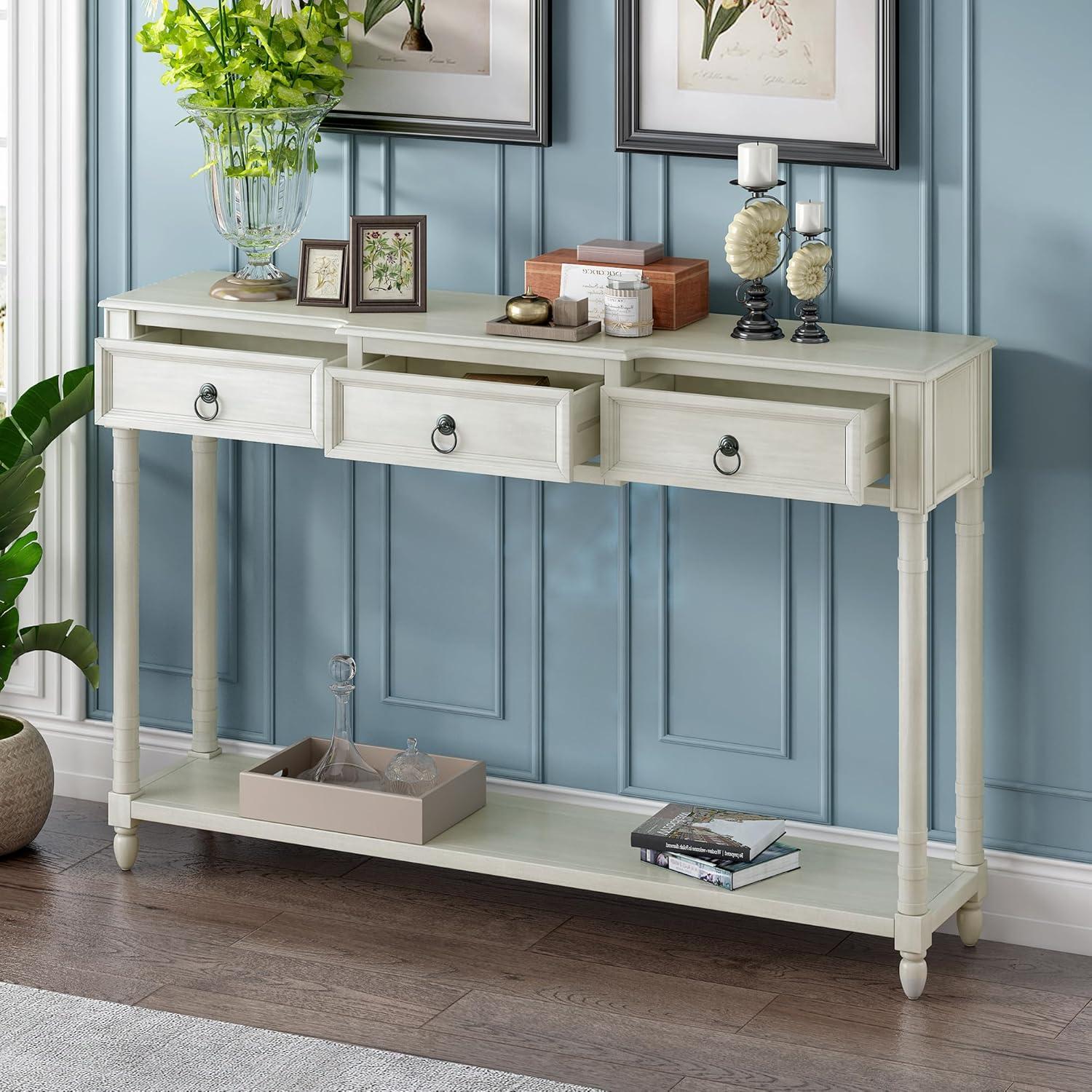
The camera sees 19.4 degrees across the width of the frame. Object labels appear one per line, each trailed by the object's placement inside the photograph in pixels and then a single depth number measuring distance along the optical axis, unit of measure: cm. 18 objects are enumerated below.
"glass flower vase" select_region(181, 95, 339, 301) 543
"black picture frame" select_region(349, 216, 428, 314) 527
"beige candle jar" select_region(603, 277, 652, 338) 500
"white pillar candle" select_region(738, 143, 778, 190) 493
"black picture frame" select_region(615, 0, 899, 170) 503
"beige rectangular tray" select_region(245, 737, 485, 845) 540
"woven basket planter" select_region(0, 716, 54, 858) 584
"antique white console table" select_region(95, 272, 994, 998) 472
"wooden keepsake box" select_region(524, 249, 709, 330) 509
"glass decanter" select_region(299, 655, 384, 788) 564
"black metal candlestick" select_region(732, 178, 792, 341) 498
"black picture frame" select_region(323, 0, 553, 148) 542
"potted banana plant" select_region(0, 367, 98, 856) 586
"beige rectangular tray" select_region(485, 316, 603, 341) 498
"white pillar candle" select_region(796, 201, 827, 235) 494
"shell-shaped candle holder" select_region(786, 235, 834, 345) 495
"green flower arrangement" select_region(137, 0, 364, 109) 543
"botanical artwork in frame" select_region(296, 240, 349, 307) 541
